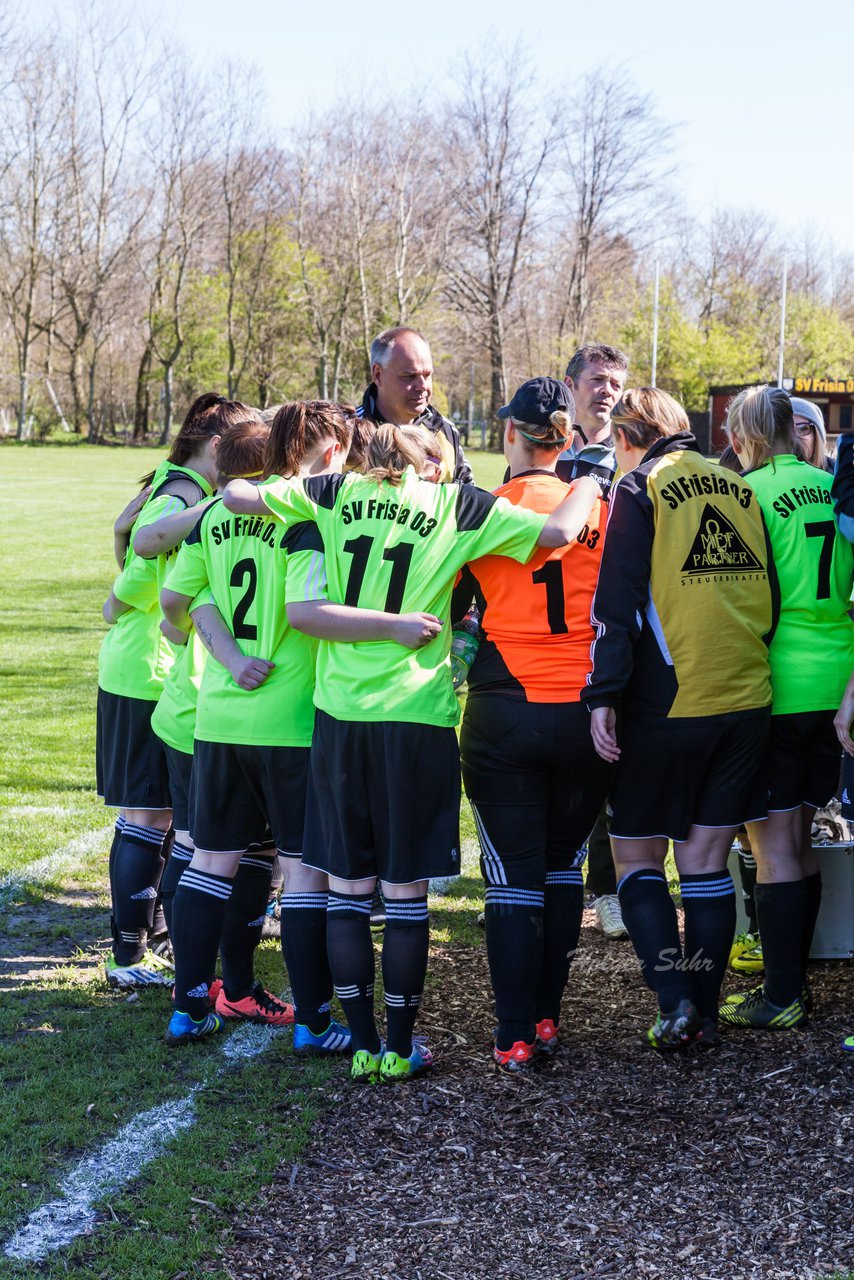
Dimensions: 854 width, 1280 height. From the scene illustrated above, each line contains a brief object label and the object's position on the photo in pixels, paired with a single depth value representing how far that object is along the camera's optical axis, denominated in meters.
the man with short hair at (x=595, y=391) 5.38
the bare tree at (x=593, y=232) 63.94
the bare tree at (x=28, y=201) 57.34
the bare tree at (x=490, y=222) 62.22
